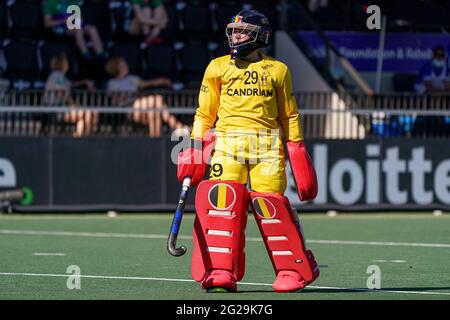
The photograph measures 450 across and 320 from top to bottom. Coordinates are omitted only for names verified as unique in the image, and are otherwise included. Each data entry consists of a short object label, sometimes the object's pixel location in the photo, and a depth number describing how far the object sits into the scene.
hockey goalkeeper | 11.21
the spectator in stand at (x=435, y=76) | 24.08
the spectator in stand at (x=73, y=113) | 20.55
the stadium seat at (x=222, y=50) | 24.22
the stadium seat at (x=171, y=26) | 24.45
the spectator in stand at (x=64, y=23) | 23.34
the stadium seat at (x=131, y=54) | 23.55
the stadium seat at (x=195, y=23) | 24.78
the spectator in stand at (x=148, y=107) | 20.80
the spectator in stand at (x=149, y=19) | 23.75
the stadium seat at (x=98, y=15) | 23.73
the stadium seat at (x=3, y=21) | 23.39
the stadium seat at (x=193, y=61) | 24.03
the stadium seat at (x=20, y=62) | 22.83
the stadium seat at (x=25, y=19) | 23.47
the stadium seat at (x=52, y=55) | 23.00
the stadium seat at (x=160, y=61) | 23.78
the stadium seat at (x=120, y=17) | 24.06
